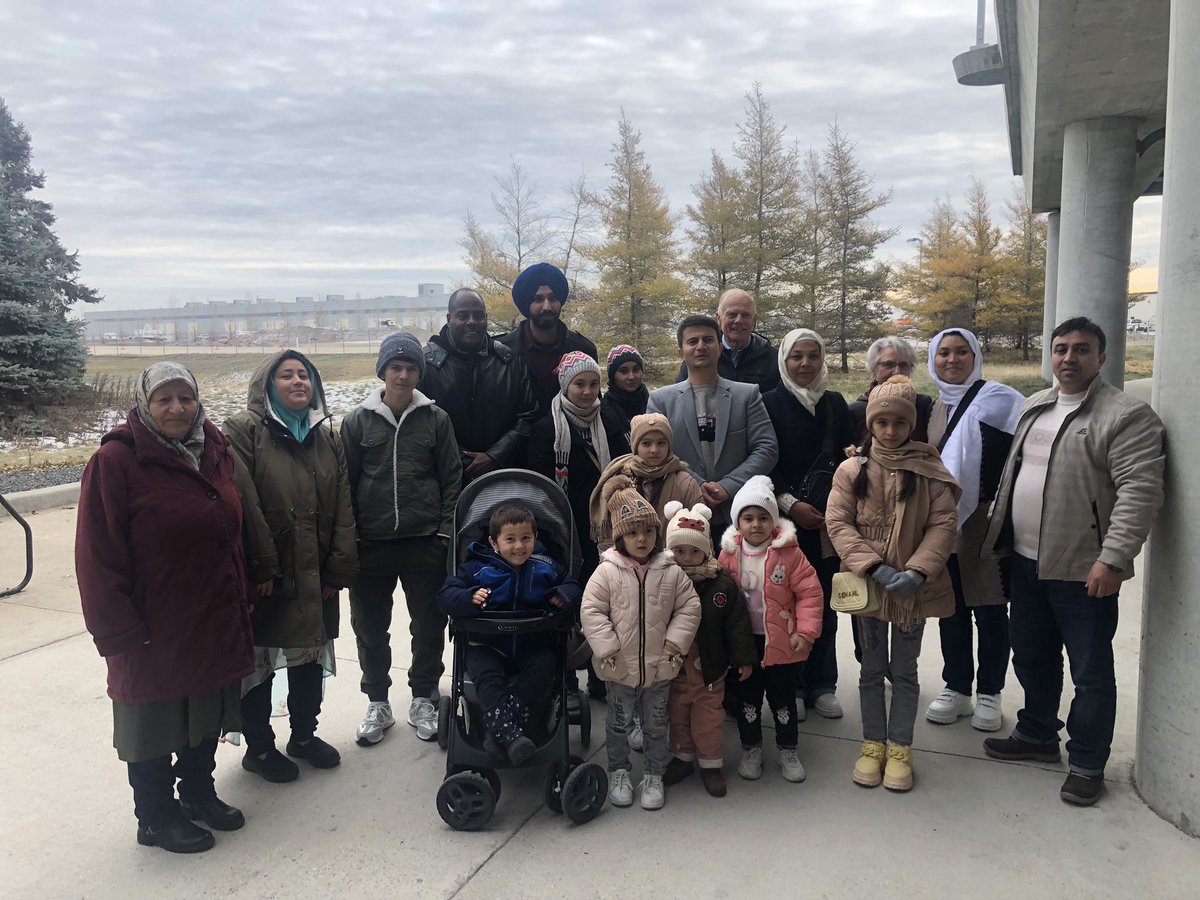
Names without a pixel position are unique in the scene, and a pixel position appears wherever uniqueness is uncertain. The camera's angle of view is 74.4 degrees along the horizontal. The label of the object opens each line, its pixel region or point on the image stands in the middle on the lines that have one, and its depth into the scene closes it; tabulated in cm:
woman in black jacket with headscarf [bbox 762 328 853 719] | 404
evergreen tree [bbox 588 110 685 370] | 2559
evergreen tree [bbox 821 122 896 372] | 3028
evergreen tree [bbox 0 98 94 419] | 1600
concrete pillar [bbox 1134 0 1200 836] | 289
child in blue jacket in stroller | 324
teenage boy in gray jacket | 389
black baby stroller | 314
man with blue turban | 475
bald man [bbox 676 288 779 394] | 437
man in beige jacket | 303
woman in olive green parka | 346
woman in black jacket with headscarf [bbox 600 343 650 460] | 424
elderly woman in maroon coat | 284
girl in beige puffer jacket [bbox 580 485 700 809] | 327
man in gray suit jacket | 403
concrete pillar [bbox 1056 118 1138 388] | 967
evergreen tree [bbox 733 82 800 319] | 2723
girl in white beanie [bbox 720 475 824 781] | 346
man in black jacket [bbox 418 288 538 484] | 447
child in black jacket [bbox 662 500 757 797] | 341
